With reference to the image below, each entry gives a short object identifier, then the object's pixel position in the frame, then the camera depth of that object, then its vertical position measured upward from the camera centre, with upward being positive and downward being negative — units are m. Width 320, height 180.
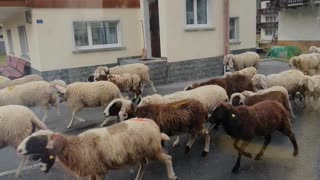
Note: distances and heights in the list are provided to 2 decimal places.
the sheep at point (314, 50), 11.53 -0.59
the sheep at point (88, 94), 6.39 -1.05
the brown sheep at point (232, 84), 6.41 -0.95
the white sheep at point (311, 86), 6.59 -1.10
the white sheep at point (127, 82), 7.80 -1.01
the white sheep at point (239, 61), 10.45 -0.79
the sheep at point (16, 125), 4.32 -1.11
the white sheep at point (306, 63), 9.57 -0.88
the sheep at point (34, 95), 6.34 -1.03
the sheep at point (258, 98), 5.32 -1.07
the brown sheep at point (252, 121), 4.23 -1.19
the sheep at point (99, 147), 3.32 -1.17
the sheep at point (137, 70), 8.93 -0.81
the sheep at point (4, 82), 7.76 -0.88
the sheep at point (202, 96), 5.21 -0.98
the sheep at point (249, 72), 7.32 -0.84
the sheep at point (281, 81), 6.68 -0.98
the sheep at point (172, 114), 4.50 -1.07
